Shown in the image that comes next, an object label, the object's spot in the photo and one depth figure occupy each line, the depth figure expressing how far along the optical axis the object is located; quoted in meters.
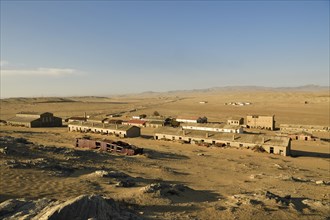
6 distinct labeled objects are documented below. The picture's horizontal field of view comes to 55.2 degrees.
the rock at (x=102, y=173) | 21.74
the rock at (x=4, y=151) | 26.28
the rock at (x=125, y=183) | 19.64
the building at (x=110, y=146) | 35.81
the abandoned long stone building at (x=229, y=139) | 42.72
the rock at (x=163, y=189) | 17.50
